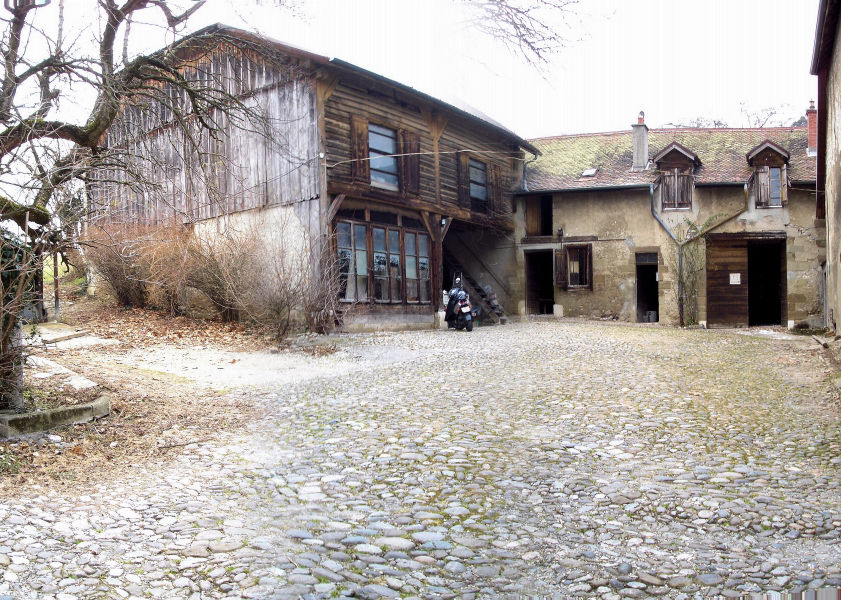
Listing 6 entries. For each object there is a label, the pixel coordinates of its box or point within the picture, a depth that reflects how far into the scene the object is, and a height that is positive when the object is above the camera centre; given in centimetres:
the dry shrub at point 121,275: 1464 +49
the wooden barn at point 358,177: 1509 +296
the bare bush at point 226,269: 1269 +52
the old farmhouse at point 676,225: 2144 +208
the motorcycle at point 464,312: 1764 -65
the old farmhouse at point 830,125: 1036 +313
